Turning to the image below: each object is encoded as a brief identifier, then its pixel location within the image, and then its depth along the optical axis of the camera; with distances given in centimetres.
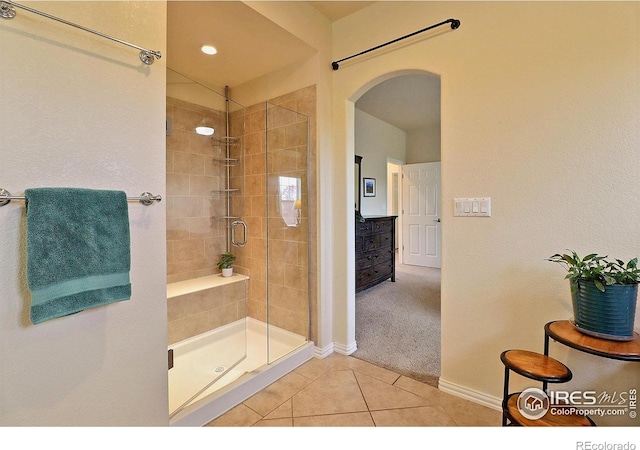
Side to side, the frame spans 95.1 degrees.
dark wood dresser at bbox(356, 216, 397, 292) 408
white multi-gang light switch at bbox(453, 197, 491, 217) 179
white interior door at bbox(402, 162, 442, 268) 578
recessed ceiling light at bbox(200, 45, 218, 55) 232
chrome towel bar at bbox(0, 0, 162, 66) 102
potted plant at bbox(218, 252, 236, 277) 302
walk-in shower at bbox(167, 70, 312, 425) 251
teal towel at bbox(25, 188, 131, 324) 105
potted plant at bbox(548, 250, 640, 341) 124
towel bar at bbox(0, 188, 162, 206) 136
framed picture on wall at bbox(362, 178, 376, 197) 512
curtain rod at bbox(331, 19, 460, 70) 186
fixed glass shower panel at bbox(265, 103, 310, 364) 254
